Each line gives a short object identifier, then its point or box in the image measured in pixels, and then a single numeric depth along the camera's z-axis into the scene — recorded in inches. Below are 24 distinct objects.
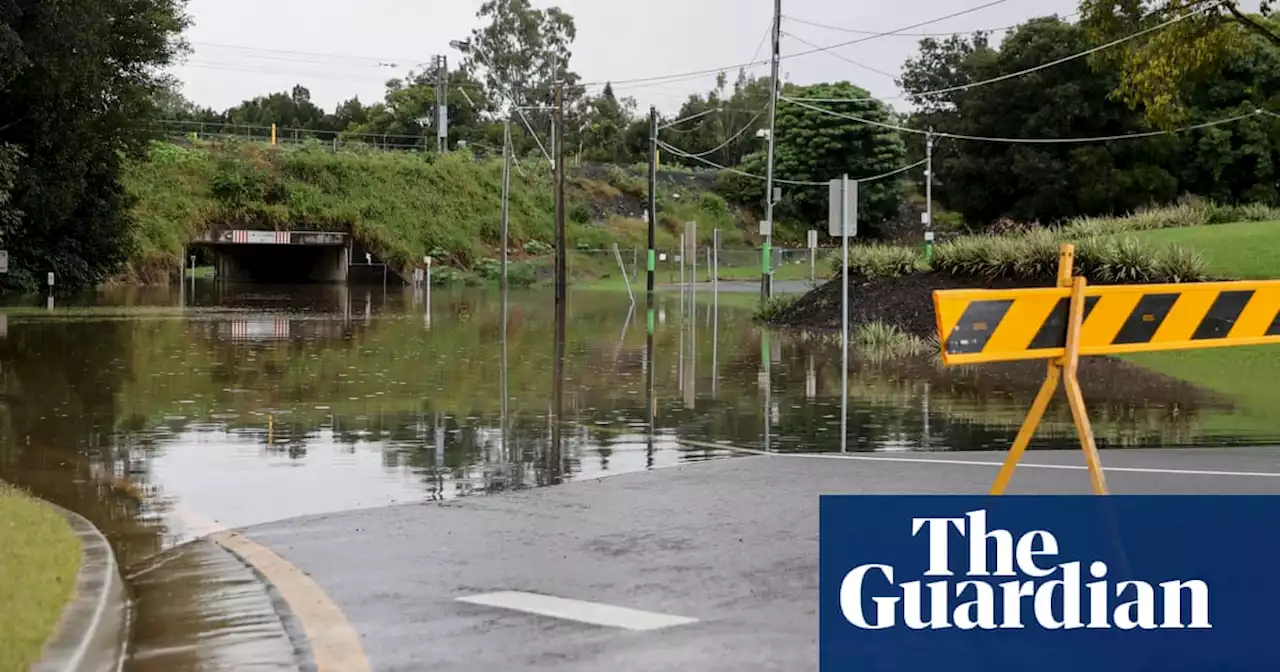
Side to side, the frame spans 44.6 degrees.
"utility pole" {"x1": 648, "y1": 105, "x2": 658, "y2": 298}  2117.4
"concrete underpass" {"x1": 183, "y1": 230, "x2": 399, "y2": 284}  2723.9
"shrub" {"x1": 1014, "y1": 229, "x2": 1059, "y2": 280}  1128.8
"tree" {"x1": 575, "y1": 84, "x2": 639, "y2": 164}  4271.7
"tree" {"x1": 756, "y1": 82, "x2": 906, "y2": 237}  3410.4
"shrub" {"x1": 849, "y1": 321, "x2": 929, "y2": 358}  1018.7
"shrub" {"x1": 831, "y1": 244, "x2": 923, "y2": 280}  1259.2
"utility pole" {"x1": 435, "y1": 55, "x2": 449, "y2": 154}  3184.1
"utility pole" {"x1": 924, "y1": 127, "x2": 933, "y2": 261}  2289.4
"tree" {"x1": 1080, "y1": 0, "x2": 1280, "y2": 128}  1017.5
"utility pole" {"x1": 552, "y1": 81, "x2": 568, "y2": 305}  1919.3
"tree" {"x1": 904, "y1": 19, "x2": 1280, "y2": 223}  2659.9
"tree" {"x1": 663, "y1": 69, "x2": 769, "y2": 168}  4402.1
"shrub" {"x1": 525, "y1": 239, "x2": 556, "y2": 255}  3034.0
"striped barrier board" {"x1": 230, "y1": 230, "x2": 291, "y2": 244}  2706.7
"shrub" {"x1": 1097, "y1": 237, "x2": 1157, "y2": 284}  1063.0
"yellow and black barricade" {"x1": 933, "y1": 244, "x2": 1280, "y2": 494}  311.1
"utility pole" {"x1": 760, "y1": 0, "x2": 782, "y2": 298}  1606.8
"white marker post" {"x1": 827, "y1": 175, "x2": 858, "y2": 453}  684.1
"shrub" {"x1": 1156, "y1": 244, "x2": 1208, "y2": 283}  1064.8
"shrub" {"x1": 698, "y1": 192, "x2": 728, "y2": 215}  3526.1
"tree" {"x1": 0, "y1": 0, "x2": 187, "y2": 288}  1407.5
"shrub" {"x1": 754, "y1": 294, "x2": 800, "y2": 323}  1401.3
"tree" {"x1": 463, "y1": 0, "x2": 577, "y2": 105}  4500.5
